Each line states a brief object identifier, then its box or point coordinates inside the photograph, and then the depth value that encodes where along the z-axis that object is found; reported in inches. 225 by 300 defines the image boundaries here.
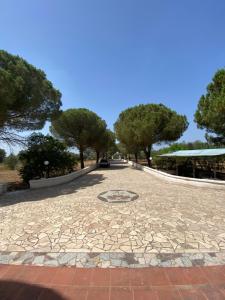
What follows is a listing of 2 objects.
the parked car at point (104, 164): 1066.3
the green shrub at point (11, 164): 908.6
